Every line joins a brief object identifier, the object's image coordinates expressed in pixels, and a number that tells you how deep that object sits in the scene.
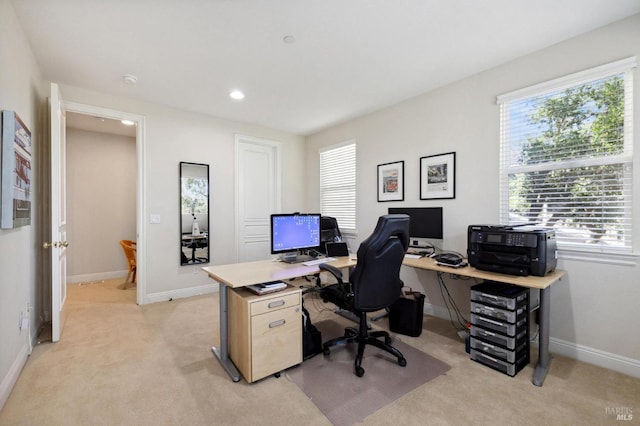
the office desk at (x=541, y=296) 2.00
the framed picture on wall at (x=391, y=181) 3.64
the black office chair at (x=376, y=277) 2.09
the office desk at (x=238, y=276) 2.09
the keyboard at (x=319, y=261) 2.57
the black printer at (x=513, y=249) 2.11
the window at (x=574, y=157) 2.15
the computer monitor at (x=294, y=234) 2.65
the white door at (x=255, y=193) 4.56
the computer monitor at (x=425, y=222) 3.10
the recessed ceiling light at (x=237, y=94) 3.37
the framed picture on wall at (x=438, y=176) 3.12
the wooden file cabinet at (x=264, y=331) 1.98
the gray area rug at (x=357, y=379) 1.78
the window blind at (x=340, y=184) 4.43
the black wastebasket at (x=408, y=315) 2.75
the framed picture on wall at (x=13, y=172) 1.80
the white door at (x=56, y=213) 2.55
